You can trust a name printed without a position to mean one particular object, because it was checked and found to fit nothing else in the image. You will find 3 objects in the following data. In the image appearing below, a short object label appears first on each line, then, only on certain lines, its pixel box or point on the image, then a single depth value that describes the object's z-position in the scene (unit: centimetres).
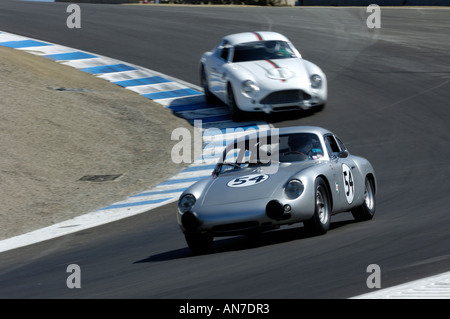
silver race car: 1633
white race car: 3331
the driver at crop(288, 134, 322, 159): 1848
